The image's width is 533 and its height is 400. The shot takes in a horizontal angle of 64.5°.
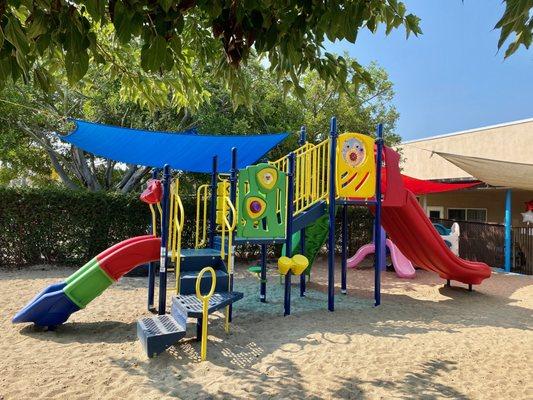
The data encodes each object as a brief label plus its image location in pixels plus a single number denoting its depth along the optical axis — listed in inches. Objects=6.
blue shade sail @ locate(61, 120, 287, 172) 271.7
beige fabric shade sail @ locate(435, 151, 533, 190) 384.5
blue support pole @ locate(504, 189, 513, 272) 427.8
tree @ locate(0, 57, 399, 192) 458.9
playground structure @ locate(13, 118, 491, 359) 189.0
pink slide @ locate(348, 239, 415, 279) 385.3
